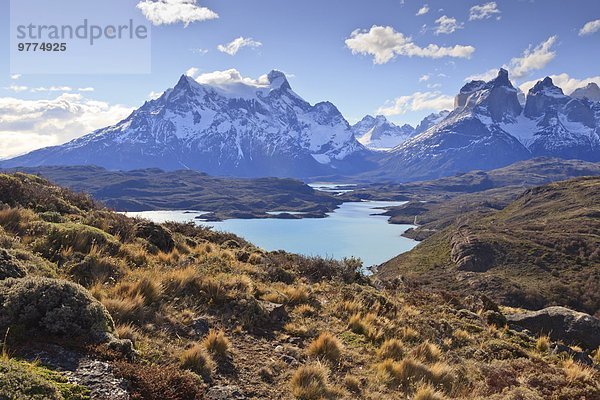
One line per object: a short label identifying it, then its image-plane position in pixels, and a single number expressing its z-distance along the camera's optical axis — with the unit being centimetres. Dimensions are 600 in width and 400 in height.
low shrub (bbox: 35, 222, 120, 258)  1152
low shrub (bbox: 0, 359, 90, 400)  439
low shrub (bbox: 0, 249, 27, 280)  781
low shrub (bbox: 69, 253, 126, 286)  1025
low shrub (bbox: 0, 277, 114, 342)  630
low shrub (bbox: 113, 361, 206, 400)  574
